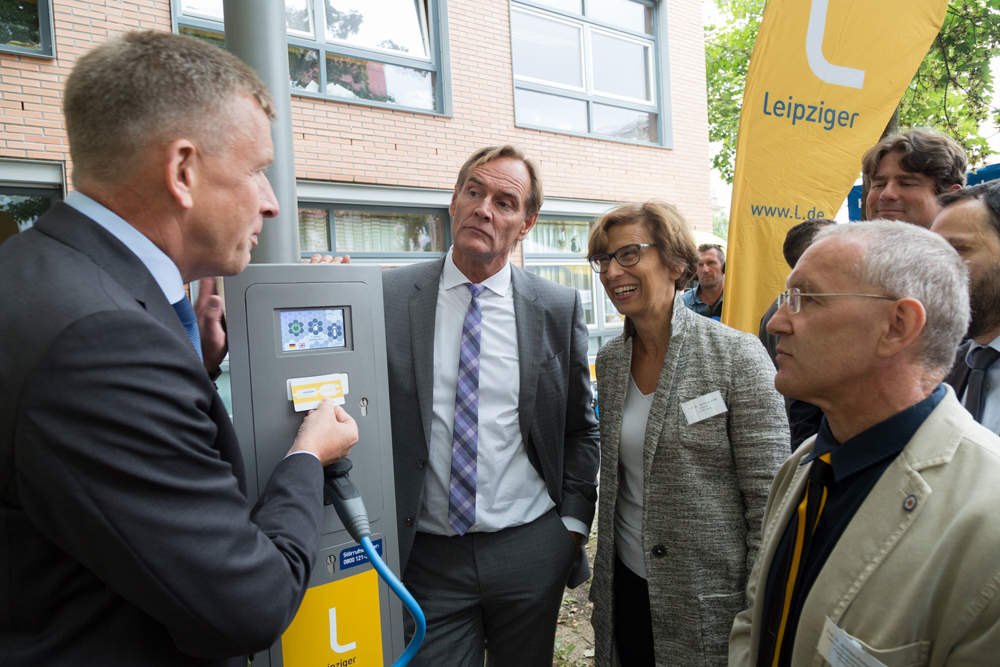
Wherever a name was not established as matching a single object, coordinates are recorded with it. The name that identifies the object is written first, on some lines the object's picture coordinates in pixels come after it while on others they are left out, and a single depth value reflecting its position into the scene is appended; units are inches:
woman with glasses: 68.7
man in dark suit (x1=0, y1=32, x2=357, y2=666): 29.7
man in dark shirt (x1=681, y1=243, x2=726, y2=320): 234.7
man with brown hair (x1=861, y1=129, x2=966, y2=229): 96.7
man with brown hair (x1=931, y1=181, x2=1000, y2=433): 63.4
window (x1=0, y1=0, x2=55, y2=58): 213.8
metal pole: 62.5
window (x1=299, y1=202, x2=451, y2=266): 276.1
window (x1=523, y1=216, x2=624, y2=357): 346.0
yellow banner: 120.4
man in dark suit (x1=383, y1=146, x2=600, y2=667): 73.4
